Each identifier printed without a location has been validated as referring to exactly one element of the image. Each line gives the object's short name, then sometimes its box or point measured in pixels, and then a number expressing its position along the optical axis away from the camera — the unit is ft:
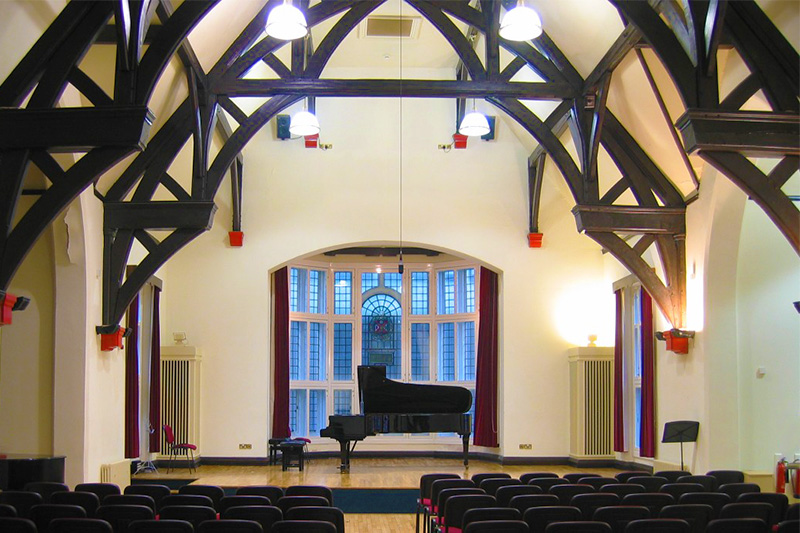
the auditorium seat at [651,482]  25.14
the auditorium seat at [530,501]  21.41
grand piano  43.57
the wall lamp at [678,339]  34.32
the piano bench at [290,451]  44.29
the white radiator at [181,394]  45.60
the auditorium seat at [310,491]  23.97
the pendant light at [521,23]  25.96
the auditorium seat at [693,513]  19.52
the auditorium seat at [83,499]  21.79
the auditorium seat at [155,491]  23.52
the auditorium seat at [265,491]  23.84
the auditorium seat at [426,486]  26.12
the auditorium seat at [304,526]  17.51
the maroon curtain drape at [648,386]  39.93
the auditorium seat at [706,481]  25.49
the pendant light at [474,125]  35.86
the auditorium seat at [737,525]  17.33
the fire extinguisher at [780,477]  30.99
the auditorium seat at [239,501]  21.76
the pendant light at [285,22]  26.07
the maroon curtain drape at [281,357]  50.55
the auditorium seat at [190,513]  19.69
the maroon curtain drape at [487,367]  49.98
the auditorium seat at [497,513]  19.04
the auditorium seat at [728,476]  26.66
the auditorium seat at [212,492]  23.67
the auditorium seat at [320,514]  19.93
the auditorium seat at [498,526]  17.08
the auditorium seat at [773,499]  20.75
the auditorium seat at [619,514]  19.25
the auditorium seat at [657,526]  17.34
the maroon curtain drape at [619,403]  44.24
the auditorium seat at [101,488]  24.00
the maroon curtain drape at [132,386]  39.60
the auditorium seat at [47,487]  25.05
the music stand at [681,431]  33.22
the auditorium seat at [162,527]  17.12
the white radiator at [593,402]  46.44
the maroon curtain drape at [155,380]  44.24
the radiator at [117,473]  33.99
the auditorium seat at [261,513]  19.74
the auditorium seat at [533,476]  26.63
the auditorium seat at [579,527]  16.76
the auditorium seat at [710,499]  21.43
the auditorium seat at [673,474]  26.50
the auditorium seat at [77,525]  17.39
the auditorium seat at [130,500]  21.44
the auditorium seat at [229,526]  17.39
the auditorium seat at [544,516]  19.30
